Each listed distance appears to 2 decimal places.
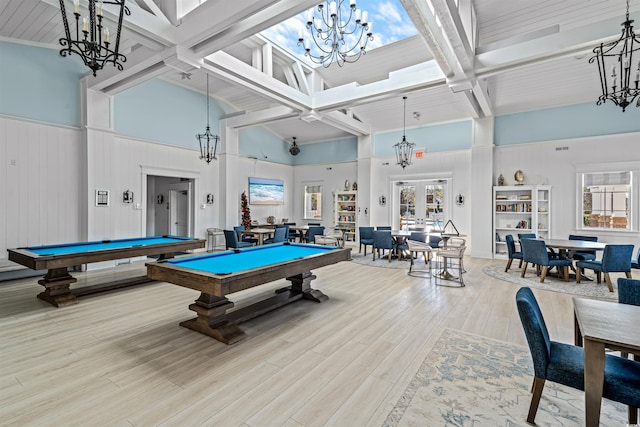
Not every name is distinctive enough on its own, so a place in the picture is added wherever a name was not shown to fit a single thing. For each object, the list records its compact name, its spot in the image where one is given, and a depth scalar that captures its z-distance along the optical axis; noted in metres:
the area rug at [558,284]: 4.91
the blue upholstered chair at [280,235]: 7.86
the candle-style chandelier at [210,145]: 8.87
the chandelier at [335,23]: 4.02
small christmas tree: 9.56
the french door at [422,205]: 9.28
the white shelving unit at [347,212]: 10.98
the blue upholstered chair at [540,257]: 5.43
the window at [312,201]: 11.79
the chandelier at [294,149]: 11.95
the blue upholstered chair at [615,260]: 4.95
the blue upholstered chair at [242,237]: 8.68
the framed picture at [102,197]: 6.43
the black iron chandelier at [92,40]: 2.54
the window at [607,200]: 6.91
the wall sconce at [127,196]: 7.19
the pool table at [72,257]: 3.96
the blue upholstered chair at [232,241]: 7.34
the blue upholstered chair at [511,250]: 6.31
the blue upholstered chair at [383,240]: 7.51
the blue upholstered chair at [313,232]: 8.80
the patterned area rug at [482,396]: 2.00
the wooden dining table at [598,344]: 1.56
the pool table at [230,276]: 2.93
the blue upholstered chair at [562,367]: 1.65
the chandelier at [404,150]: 9.04
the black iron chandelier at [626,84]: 2.86
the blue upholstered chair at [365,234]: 8.48
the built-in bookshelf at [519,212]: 7.69
